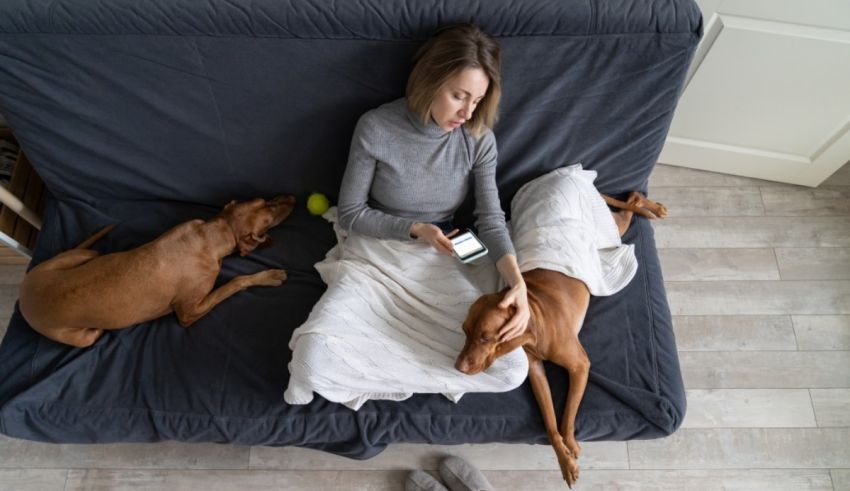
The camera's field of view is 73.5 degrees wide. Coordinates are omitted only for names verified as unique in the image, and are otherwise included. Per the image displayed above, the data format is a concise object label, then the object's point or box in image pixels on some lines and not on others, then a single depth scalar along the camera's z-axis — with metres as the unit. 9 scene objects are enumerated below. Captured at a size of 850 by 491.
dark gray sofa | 1.53
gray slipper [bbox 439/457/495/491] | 1.95
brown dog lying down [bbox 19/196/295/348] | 1.67
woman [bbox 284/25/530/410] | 1.50
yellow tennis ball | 1.96
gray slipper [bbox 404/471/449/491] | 1.96
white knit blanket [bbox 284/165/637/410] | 1.57
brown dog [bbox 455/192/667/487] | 1.63
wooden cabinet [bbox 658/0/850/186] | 1.91
